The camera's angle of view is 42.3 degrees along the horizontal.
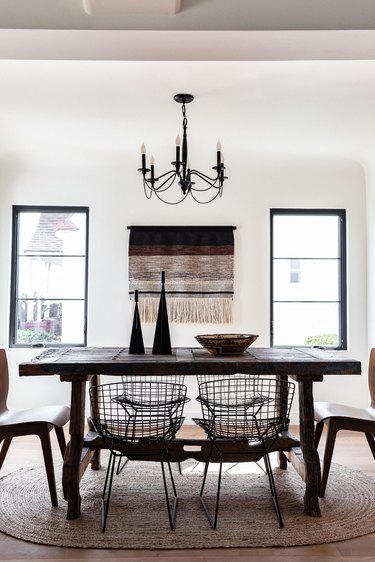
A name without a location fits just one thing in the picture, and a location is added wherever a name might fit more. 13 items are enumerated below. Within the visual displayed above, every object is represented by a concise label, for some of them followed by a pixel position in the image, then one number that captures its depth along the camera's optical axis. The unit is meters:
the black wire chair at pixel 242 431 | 2.55
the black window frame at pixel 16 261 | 4.70
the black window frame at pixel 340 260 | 4.74
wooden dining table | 2.57
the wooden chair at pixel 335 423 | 2.88
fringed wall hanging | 4.65
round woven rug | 2.37
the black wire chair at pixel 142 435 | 2.52
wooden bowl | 2.91
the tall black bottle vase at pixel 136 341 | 3.03
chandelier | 3.14
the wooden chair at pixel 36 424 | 2.74
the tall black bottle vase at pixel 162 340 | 3.02
